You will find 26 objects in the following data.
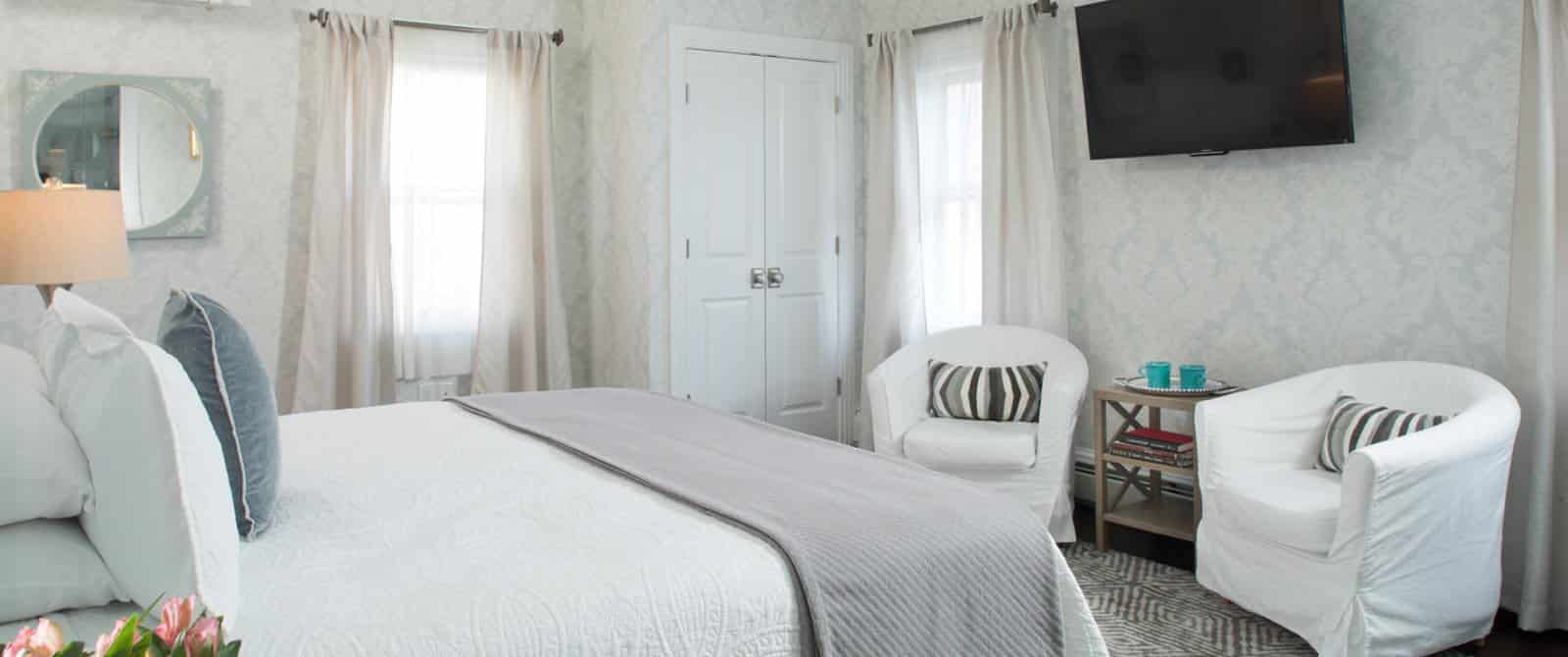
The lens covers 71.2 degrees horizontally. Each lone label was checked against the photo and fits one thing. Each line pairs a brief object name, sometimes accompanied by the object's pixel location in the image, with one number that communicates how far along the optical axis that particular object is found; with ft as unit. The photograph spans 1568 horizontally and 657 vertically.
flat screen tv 11.03
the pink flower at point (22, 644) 2.69
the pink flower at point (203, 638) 2.79
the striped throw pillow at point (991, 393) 13.15
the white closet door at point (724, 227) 15.94
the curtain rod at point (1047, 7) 14.23
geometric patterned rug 9.39
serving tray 11.78
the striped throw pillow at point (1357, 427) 9.59
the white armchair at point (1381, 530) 8.32
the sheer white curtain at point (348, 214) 14.75
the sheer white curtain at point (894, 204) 16.16
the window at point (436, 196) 15.46
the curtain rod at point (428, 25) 14.73
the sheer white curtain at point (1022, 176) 14.29
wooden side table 11.68
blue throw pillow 5.94
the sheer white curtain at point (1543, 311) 9.49
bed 4.58
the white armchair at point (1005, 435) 12.16
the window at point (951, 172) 15.52
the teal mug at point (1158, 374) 11.93
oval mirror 13.41
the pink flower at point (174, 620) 2.80
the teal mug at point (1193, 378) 11.85
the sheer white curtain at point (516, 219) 15.93
